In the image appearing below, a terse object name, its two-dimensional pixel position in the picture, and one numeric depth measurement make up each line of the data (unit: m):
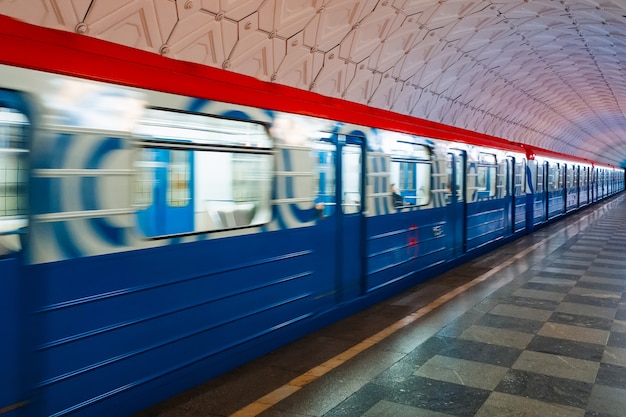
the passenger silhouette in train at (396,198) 6.85
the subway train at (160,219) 2.87
